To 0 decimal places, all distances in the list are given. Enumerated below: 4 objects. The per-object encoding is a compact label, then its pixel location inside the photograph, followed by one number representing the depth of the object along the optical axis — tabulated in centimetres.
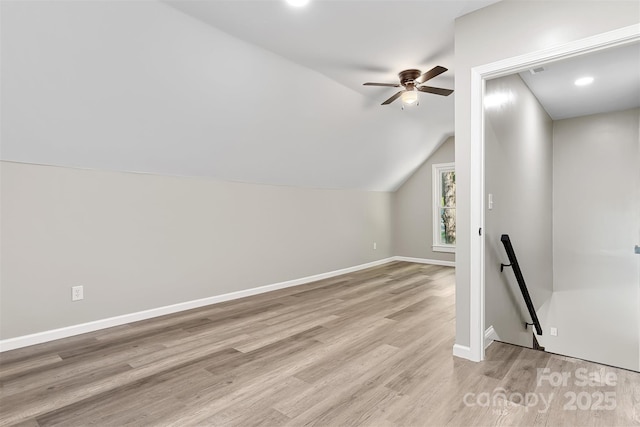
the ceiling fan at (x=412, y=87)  336
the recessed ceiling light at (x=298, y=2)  234
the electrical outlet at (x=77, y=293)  296
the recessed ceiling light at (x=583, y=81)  369
